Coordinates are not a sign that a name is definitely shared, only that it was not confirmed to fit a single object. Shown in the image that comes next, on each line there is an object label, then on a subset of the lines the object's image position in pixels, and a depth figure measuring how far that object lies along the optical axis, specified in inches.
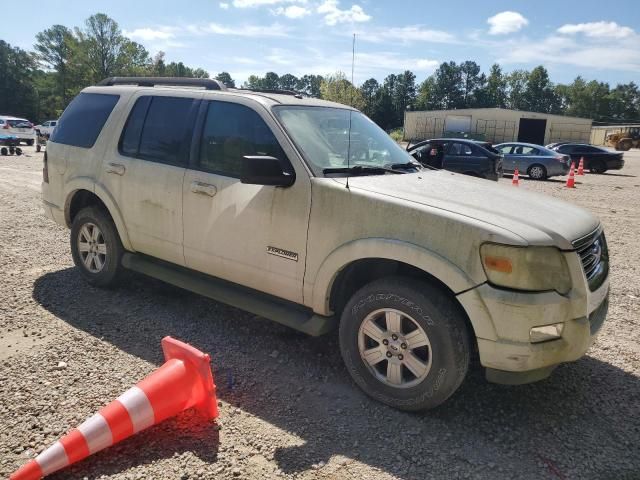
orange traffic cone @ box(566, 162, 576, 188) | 677.8
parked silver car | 779.4
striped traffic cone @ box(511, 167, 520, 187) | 639.8
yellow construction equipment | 2126.0
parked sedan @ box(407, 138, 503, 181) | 589.3
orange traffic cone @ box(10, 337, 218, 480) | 99.6
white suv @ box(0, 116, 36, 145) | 1070.4
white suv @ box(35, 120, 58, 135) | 1539.1
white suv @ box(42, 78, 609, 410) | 110.5
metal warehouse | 2335.1
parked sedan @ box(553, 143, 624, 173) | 967.0
